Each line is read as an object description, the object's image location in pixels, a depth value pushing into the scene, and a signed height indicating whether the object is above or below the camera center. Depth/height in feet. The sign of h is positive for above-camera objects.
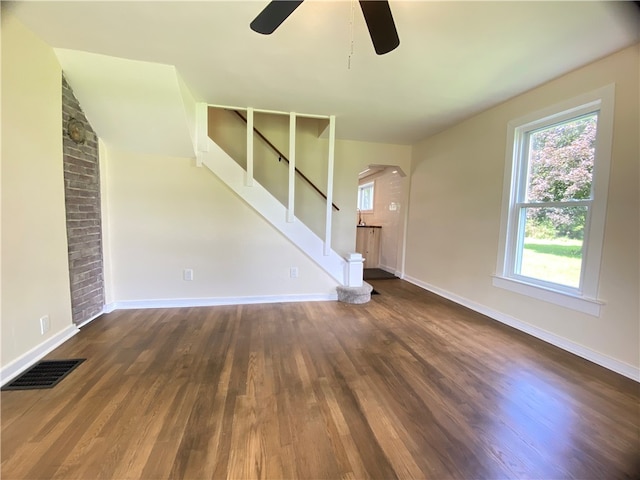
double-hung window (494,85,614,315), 7.21 +0.74
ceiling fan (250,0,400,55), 4.42 +3.54
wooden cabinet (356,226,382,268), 19.42 -1.59
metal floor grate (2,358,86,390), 5.71 -3.75
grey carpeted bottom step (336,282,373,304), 11.72 -3.31
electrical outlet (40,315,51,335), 6.95 -3.02
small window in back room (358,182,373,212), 21.74 +1.97
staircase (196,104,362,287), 10.56 +0.26
